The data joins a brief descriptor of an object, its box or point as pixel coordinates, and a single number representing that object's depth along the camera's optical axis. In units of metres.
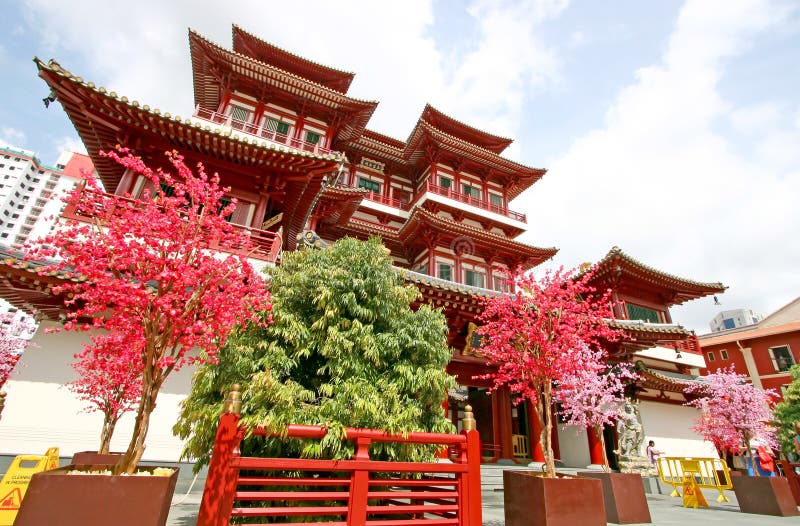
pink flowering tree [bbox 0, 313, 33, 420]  17.37
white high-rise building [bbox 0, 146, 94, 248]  73.56
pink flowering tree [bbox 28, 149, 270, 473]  3.52
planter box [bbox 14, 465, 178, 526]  2.62
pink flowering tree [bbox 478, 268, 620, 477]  5.79
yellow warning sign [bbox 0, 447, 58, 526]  4.77
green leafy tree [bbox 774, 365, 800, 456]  20.06
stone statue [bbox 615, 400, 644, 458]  11.84
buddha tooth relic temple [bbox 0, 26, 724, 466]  7.69
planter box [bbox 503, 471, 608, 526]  4.01
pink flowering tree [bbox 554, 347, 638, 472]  9.68
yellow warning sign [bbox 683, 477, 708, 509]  9.21
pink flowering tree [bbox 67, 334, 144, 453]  5.74
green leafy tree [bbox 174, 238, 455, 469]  3.97
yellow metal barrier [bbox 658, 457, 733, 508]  9.03
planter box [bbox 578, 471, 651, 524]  6.13
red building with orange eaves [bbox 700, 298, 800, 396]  27.20
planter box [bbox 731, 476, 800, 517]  7.58
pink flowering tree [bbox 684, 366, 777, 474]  14.83
